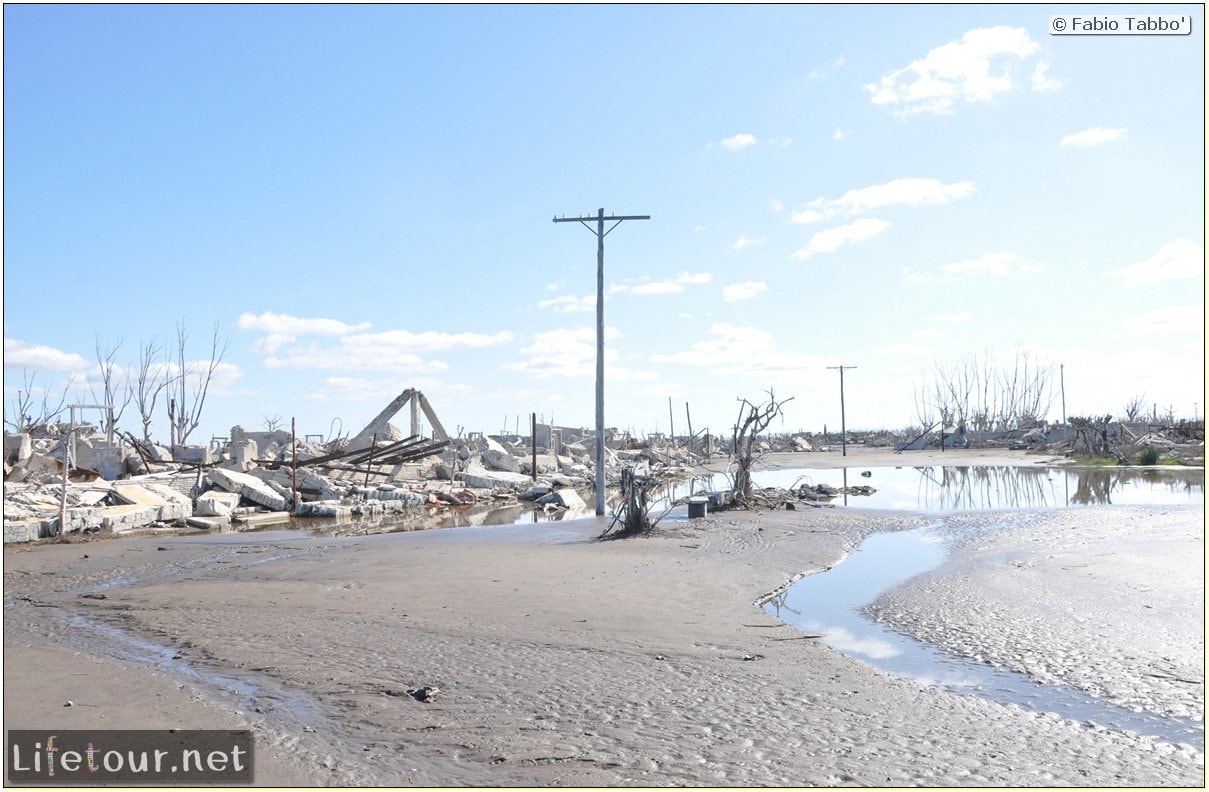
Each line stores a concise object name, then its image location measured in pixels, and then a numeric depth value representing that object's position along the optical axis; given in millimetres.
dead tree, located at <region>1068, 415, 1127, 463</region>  35562
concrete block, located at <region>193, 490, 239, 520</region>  17109
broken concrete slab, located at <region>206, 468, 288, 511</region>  19078
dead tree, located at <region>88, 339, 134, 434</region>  38197
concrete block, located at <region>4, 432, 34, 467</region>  19750
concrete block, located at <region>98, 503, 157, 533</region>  14859
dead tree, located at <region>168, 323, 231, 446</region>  40500
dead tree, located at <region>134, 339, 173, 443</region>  39875
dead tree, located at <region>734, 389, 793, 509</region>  17547
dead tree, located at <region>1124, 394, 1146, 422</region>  51778
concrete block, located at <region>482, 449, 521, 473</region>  29281
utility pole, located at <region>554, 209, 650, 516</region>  16297
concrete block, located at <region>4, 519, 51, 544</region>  13109
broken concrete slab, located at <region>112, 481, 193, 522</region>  16203
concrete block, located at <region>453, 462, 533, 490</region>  24516
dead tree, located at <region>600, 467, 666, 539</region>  13156
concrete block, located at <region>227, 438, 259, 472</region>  23031
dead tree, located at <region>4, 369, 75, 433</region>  31453
